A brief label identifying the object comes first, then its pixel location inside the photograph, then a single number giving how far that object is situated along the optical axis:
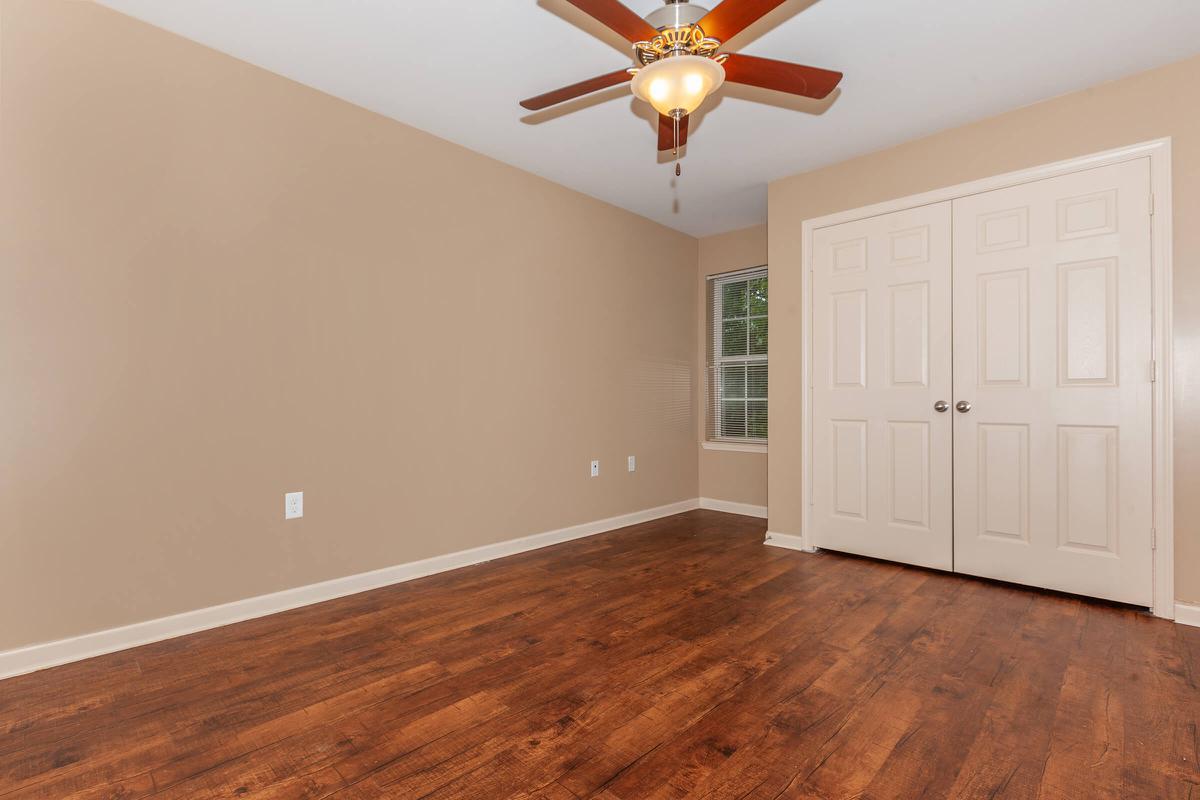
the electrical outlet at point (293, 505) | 2.66
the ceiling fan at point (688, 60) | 1.70
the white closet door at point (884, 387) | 3.23
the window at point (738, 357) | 4.89
